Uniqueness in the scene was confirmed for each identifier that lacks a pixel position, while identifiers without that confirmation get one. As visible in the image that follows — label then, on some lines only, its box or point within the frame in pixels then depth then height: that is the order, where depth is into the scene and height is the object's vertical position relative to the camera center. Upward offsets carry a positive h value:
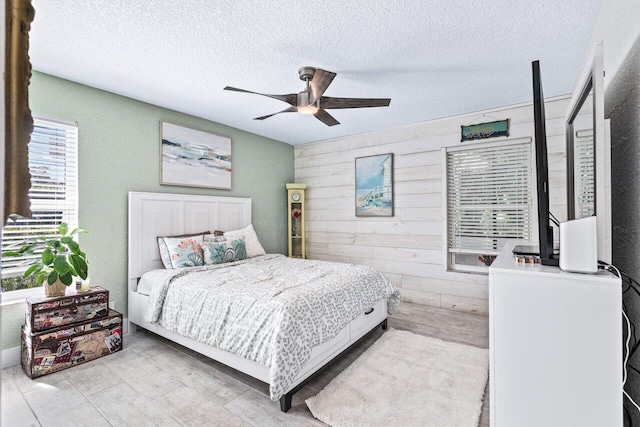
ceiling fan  2.53 +0.88
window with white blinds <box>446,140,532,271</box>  3.57 +0.14
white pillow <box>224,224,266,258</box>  3.90 -0.31
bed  2.10 -0.68
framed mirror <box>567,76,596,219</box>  1.57 +0.30
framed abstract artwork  3.66 +0.66
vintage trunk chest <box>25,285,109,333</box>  2.46 -0.75
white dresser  1.20 -0.51
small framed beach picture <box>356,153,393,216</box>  4.41 +0.38
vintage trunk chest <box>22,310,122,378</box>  2.43 -1.02
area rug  1.98 -1.19
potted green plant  2.52 -0.38
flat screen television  1.48 +0.11
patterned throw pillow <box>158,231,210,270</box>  3.28 -0.40
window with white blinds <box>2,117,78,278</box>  2.70 +0.24
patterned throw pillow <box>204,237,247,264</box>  3.45 -0.41
